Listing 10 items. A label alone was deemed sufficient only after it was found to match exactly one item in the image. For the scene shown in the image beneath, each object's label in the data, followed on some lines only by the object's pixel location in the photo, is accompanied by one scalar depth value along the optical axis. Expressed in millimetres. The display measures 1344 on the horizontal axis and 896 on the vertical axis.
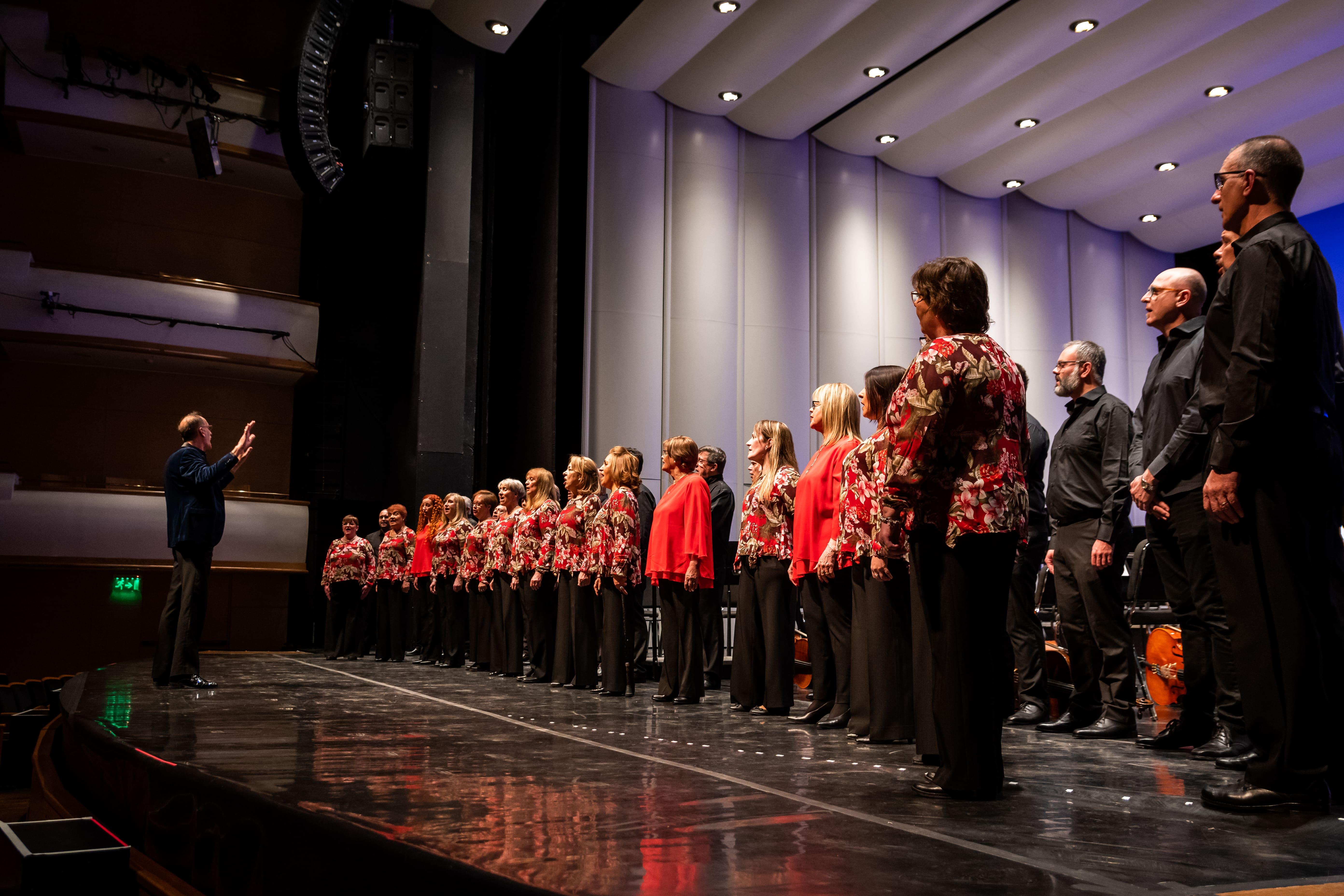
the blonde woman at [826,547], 4797
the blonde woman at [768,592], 5250
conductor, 6102
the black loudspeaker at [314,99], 10602
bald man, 3465
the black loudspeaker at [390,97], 11750
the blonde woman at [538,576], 7535
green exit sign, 13836
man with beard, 4246
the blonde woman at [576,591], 6918
